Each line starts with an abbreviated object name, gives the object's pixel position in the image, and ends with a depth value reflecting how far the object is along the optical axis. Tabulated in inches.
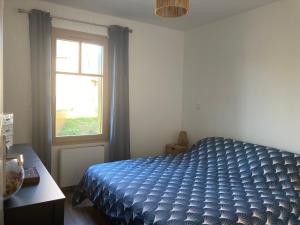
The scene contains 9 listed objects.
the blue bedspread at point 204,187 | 72.8
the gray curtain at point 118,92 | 141.0
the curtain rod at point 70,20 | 117.5
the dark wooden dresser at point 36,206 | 51.1
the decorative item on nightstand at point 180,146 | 157.4
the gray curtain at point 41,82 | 119.4
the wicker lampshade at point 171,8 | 75.7
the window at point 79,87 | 132.2
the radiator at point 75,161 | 131.3
